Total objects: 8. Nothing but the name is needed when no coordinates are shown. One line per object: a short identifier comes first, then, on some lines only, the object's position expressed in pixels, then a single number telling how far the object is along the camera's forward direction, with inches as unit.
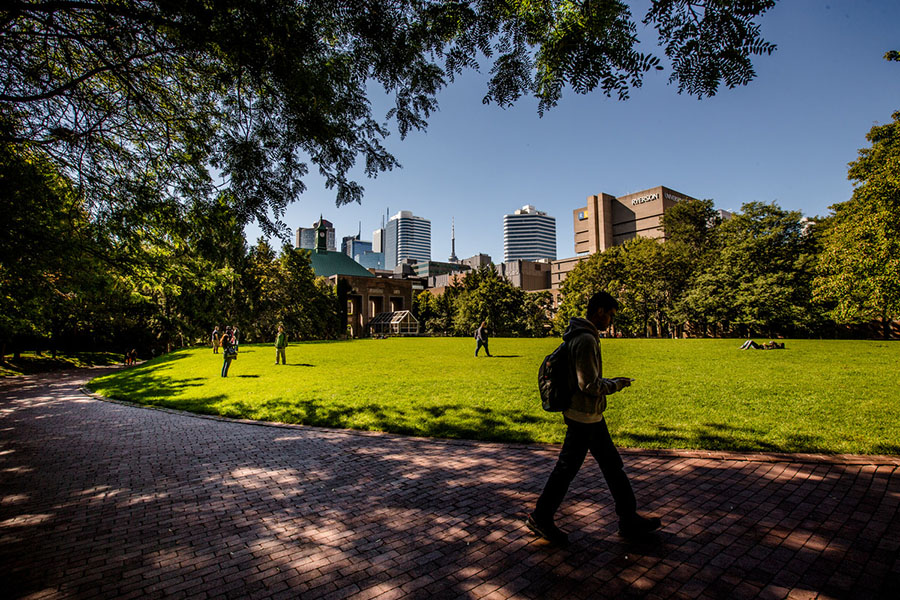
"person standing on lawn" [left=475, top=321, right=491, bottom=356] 819.4
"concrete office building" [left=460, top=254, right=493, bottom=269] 6151.6
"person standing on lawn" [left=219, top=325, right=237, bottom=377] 625.3
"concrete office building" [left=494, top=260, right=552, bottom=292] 4520.2
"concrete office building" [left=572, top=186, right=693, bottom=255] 3622.0
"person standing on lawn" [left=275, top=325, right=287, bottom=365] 776.3
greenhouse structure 2615.7
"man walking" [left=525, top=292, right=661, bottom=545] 133.1
